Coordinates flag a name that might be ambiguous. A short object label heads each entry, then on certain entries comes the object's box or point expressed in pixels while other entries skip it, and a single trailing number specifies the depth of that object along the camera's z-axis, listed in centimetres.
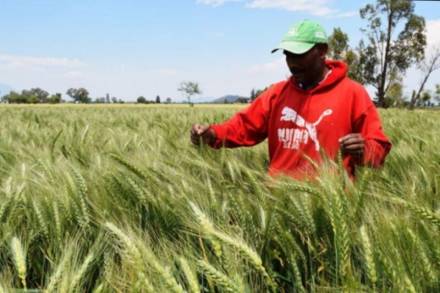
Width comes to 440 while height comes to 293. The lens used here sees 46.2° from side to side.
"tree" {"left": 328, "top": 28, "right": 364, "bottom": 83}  3978
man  236
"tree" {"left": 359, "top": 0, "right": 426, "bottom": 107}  3828
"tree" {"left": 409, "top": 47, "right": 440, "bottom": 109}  3603
